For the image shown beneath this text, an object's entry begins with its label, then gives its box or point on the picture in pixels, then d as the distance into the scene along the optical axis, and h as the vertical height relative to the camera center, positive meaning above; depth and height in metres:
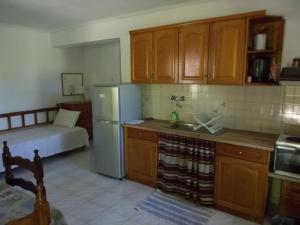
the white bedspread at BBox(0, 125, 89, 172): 3.50 -0.95
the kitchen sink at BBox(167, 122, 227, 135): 2.65 -0.57
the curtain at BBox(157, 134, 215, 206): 2.49 -0.99
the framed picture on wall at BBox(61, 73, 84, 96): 5.06 -0.03
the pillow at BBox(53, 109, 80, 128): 4.46 -0.70
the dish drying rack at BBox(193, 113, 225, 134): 2.67 -0.50
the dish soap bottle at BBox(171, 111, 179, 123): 3.16 -0.49
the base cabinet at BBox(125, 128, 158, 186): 2.96 -0.98
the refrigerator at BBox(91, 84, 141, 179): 3.09 -0.51
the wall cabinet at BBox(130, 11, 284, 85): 2.35 +0.37
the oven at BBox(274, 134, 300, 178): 2.01 -0.68
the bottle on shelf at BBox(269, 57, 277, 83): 2.33 +0.10
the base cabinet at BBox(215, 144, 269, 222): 2.21 -1.00
